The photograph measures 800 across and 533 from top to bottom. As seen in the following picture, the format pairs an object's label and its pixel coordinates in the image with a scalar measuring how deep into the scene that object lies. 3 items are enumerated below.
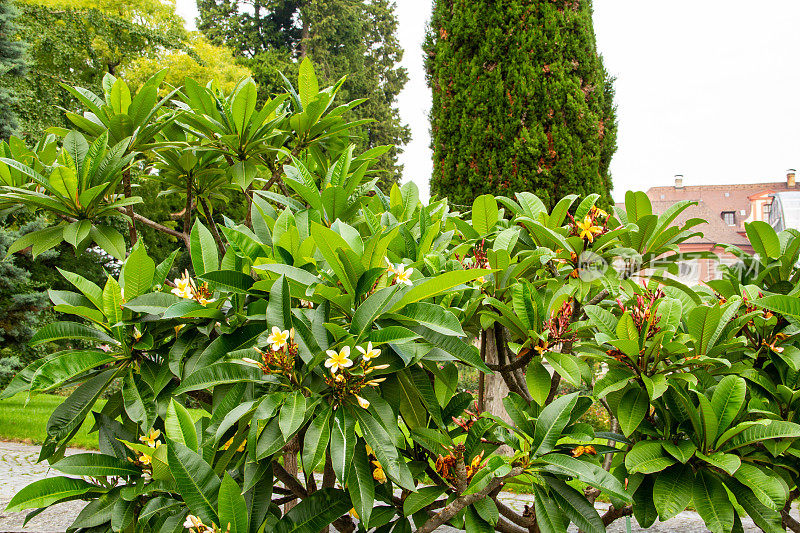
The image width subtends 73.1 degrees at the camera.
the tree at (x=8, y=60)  9.15
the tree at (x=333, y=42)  24.33
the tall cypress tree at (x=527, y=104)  5.76
